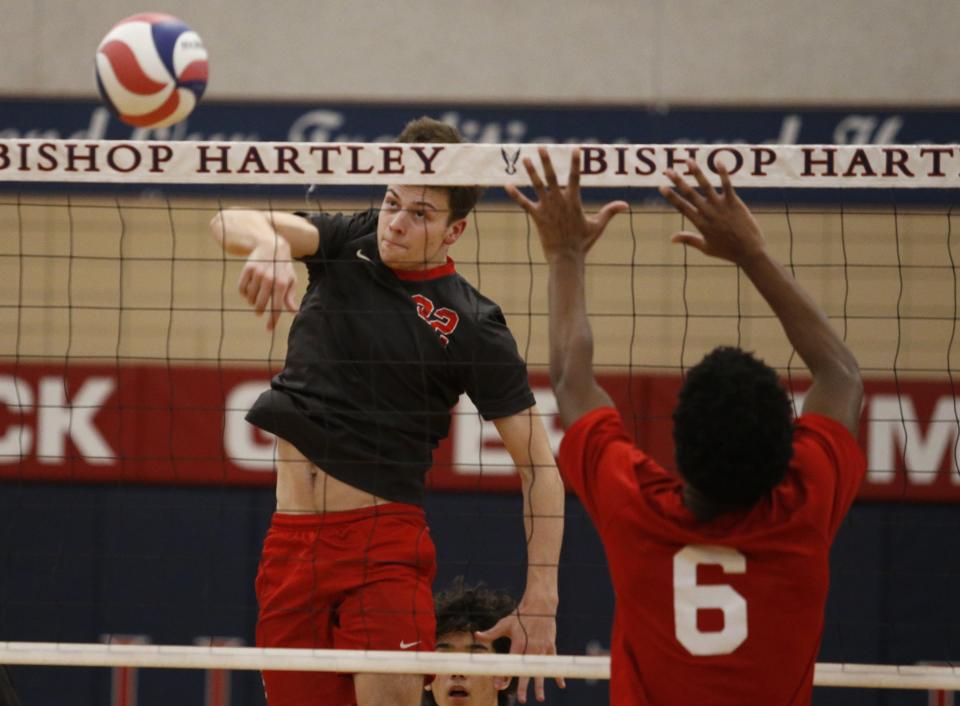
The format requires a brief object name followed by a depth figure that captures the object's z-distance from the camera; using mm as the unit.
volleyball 11570
